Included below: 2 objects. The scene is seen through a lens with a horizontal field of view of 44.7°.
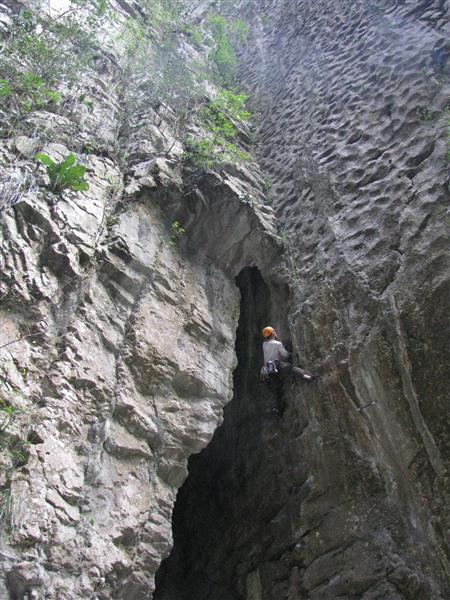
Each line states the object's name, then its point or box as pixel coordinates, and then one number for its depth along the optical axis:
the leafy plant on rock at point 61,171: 7.26
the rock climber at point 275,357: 8.03
